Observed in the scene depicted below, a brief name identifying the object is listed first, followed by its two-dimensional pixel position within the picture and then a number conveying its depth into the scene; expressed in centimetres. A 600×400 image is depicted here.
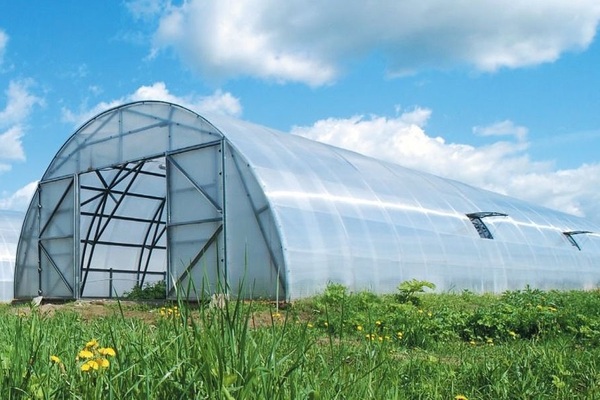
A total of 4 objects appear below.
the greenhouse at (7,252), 2278
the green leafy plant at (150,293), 1817
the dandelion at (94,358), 286
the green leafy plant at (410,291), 1486
